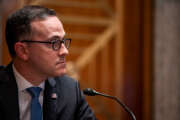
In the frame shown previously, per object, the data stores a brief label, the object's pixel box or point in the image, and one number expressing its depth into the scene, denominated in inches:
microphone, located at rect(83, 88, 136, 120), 143.1
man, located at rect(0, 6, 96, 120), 144.3
